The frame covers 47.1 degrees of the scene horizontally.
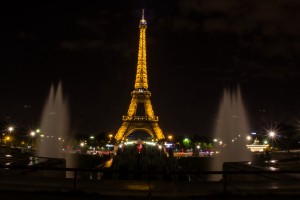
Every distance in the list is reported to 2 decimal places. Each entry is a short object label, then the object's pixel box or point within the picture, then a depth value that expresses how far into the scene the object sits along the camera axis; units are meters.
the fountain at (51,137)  41.74
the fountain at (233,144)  42.47
